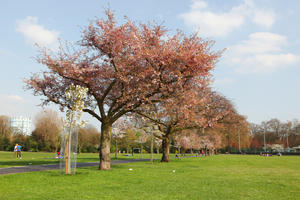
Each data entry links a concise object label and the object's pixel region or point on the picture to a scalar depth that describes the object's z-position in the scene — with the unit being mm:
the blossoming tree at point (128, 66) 16672
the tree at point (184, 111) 18969
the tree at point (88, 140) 73062
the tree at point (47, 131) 66750
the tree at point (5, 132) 66000
